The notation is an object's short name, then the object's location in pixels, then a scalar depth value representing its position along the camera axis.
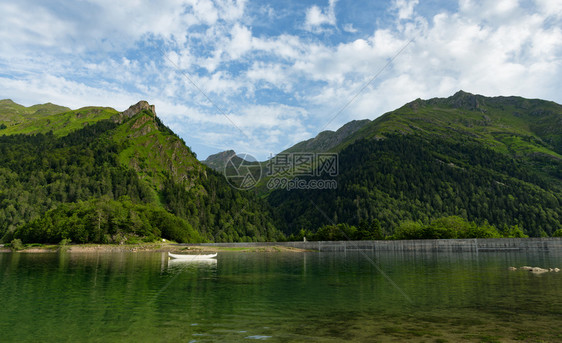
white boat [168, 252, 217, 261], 99.62
